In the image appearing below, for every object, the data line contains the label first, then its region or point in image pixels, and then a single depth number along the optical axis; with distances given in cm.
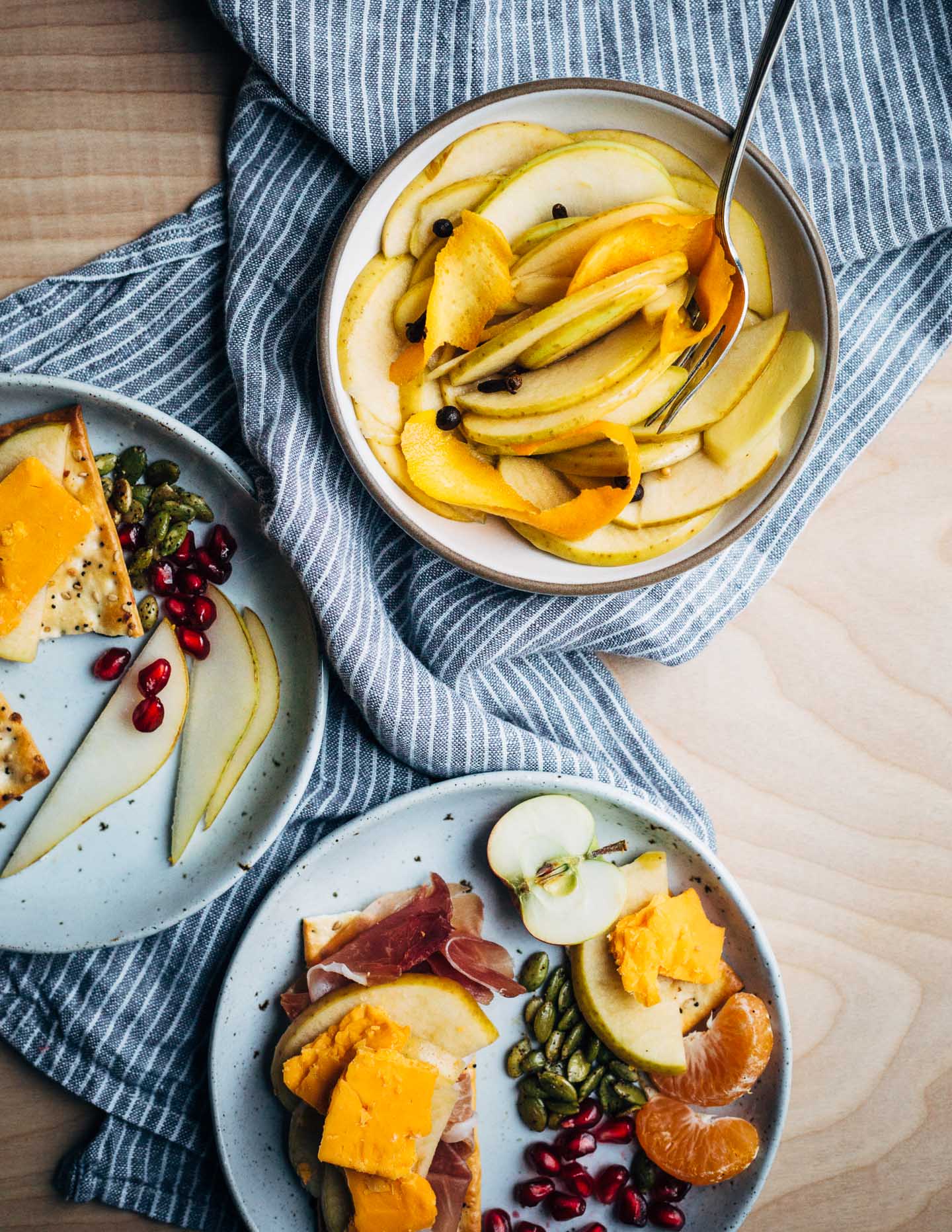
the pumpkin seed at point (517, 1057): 72
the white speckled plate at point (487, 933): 71
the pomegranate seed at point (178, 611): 71
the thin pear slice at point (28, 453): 70
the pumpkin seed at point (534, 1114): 72
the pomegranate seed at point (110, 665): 71
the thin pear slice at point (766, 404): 67
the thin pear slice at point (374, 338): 68
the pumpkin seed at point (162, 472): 71
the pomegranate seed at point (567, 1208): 72
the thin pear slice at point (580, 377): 66
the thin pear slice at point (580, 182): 67
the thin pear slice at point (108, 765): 71
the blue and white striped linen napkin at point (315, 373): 70
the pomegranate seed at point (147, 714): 71
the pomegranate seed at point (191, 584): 71
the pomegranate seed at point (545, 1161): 72
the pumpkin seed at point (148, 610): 72
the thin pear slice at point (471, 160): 67
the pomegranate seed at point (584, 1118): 72
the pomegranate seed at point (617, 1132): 72
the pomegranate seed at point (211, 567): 71
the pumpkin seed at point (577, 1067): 72
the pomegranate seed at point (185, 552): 71
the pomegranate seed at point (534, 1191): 72
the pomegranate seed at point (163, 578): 71
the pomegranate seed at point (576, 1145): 72
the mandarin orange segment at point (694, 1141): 71
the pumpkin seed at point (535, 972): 72
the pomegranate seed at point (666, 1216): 72
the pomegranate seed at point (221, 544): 71
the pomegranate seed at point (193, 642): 71
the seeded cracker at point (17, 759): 71
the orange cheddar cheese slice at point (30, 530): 69
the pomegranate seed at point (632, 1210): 72
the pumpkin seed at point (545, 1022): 72
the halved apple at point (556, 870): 71
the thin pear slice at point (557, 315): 65
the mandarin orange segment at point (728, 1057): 71
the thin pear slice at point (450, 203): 67
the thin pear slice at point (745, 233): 67
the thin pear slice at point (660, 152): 67
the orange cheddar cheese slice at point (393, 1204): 69
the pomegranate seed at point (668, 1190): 72
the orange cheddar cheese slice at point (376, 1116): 69
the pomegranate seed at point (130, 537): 71
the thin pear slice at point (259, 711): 72
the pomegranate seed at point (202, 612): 71
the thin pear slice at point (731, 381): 68
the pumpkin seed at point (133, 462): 71
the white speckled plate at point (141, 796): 71
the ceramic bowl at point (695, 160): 67
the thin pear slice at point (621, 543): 68
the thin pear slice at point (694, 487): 68
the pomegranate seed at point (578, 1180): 72
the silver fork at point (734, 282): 62
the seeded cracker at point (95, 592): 71
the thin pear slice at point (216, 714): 72
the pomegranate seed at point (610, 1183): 72
